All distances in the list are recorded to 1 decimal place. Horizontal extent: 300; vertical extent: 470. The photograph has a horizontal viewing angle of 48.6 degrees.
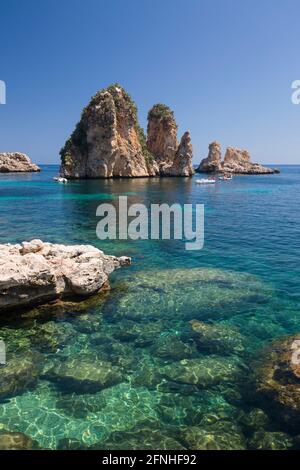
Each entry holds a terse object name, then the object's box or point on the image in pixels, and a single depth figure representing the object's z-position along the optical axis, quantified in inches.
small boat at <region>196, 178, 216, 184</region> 3667.3
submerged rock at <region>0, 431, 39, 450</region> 332.8
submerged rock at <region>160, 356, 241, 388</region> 440.6
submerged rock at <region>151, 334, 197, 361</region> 489.7
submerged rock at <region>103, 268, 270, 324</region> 611.5
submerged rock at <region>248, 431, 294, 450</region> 339.0
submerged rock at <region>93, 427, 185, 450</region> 337.7
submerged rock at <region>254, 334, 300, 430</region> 380.5
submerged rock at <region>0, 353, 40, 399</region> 416.8
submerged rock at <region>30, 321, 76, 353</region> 506.0
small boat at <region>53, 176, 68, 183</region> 3769.2
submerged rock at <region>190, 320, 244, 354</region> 505.0
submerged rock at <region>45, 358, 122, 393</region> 429.1
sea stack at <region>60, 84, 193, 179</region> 3933.1
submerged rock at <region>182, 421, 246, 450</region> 339.6
